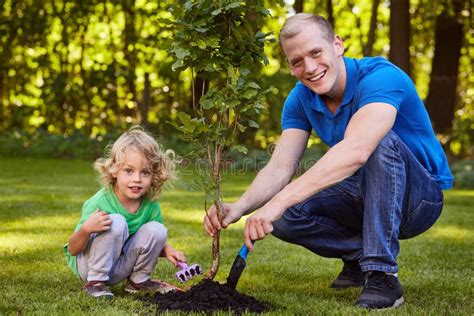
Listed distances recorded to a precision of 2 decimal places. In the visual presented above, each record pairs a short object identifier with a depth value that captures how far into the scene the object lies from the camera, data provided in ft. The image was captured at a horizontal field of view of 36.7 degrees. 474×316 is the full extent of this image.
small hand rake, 10.81
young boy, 10.90
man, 9.85
